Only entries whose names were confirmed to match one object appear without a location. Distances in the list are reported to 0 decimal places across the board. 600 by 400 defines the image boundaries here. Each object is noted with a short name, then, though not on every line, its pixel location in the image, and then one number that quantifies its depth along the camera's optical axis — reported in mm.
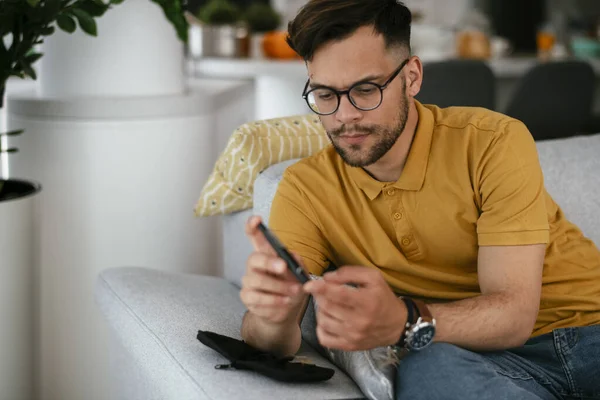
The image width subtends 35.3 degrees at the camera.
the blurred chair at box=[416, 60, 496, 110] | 3570
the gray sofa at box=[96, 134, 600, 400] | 1589
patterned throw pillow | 2141
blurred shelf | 4582
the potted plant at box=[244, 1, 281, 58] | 4961
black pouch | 1579
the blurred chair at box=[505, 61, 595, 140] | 4043
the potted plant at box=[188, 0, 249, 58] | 4785
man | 1519
